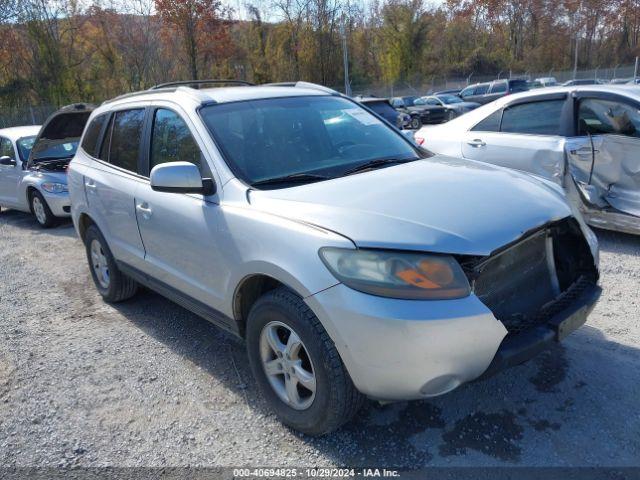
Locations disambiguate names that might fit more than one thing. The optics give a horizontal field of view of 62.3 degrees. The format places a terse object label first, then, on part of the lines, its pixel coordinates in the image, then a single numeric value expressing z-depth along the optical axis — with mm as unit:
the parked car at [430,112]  24294
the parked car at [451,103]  24359
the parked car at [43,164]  8195
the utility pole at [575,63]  55628
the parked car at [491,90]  25781
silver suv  2268
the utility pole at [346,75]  37797
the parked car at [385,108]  12500
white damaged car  5230
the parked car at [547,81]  34719
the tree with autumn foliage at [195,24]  34188
